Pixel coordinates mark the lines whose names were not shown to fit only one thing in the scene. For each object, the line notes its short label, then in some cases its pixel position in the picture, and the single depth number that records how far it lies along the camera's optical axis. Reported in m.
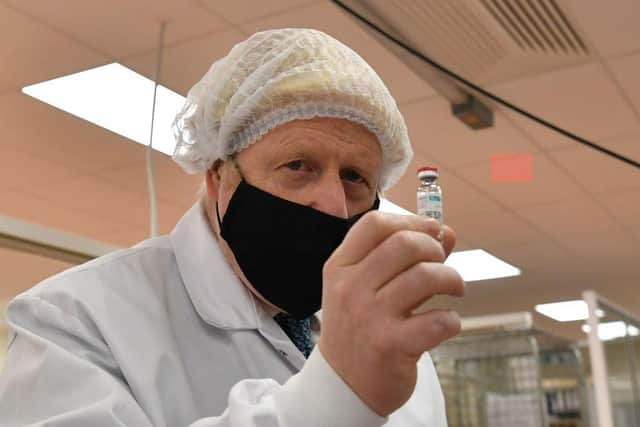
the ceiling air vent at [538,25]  2.66
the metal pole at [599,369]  2.84
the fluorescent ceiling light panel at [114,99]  3.26
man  0.71
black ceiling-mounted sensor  3.40
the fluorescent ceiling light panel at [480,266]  5.99
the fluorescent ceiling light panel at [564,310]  7.86
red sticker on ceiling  3.52
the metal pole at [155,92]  2.76
